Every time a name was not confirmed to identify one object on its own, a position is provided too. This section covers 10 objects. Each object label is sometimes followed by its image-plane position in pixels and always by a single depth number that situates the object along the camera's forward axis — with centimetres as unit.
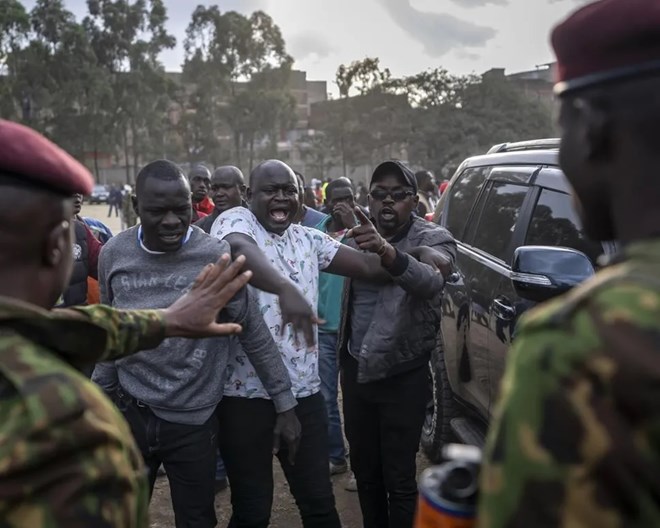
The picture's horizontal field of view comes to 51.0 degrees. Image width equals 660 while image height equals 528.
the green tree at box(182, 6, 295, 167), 4666
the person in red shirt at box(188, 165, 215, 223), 709
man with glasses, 325
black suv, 251
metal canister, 108
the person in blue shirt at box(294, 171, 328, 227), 542
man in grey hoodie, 293
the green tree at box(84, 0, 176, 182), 4519
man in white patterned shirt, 311
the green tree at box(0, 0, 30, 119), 3794
